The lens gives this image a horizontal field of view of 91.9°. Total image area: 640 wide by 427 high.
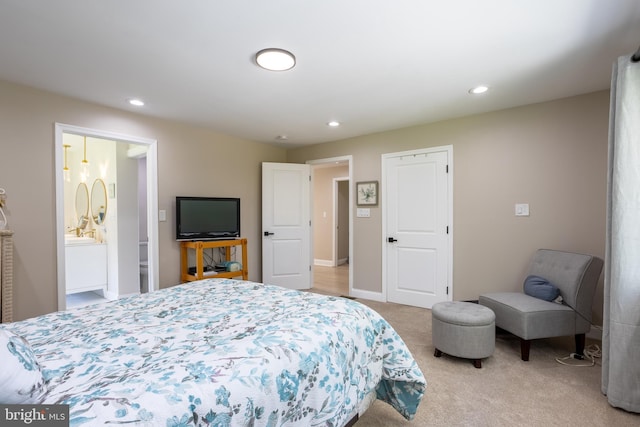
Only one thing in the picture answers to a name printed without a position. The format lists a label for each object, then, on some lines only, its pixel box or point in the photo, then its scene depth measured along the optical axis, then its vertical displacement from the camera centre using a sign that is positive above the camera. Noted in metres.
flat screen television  3.77 -0.12
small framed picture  4.32 +0.22
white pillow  0.80 -0.46
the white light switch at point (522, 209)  3.25 +0.00
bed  0.85 -0.53
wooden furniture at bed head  2.39 -0.53
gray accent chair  2.46 -0.82
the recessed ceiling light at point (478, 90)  2.77 +1.09
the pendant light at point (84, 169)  4.83 +0.63
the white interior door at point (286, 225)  4.73 -0.26
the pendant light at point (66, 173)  5.20 +0.59
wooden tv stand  3.67 -0.62
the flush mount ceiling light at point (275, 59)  2.12 +1.07
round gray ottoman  2.38 -0.97
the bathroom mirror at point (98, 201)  4.59 +0.11
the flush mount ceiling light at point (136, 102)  3.01 +1.05
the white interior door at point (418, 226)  3.78 -0.22
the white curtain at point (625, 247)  1.85 -0.23
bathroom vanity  4.21 -0.80
